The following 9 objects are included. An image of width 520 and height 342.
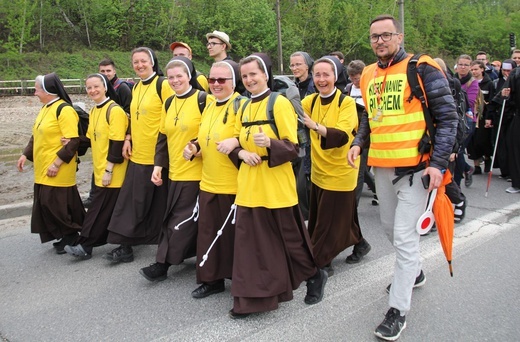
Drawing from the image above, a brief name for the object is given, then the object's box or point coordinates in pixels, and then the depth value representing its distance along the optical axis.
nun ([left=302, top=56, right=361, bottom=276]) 4.20
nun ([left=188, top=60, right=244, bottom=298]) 3.82
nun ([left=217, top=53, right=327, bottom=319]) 3.45
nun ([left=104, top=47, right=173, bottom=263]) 4.70
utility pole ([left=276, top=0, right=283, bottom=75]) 26.87
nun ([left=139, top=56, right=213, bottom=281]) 4.19
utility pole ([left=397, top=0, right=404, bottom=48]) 23.67
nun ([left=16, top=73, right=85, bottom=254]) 4.92
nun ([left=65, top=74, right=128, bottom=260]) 4.84
